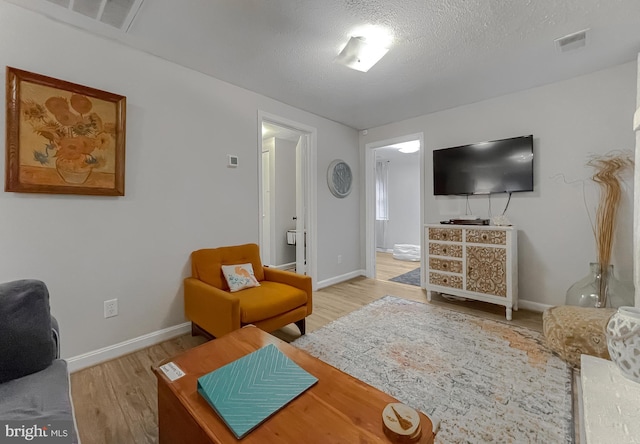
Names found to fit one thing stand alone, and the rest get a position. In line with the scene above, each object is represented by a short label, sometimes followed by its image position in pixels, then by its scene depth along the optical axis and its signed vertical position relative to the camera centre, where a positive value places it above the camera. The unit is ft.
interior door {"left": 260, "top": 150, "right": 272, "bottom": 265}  15.71 +0.97
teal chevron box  2.96 -2.04
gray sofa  2.65 -1.93
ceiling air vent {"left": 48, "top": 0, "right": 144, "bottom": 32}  5.49 +4.48
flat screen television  9.56 +2.14
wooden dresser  8.98 -1.40
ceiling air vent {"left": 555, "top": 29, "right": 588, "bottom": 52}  6.47 +4.51
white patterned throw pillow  7.75 -1.57
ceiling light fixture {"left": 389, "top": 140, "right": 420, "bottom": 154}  15.60 +4.61
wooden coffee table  2.75 -2.14
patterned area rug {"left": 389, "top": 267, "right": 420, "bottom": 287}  13.38 -2.85
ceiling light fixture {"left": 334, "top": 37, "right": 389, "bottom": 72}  6.47 +4.17
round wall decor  12.83 +2.22
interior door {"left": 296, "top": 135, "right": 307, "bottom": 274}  12.10 +0.67
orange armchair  6.34 -1.91
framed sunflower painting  5.42 +1.90
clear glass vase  7.58 -1.93
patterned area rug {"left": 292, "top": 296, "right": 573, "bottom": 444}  4.57 -3.28
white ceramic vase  2.88 -1.29
